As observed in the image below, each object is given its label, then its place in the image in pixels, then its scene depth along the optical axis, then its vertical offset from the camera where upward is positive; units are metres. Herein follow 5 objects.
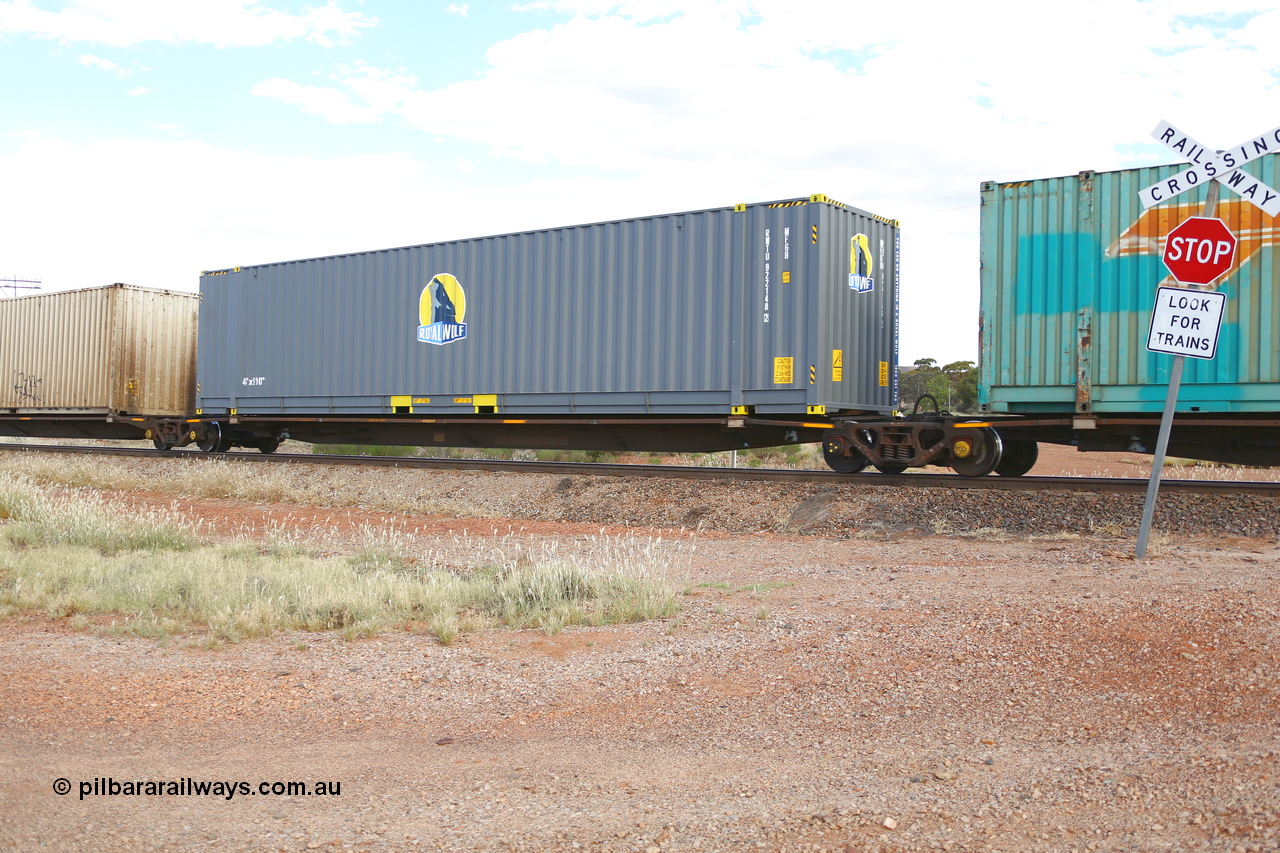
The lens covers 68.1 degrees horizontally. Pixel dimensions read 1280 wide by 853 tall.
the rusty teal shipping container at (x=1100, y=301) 9.56 +1.19
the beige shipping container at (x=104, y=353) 20.28 +1.09
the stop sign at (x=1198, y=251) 7.74 +1.33
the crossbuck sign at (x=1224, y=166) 7.62 +2.01
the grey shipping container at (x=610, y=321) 12.44 +1.30
